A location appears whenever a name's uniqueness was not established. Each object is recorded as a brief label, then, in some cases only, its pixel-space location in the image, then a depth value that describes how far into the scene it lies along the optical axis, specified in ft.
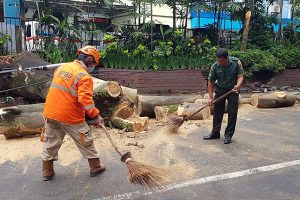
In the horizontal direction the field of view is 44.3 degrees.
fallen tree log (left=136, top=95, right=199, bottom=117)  27.11
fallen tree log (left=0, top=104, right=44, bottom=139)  20.85
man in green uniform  20.10
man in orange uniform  14.16
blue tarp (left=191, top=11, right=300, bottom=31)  48.35
